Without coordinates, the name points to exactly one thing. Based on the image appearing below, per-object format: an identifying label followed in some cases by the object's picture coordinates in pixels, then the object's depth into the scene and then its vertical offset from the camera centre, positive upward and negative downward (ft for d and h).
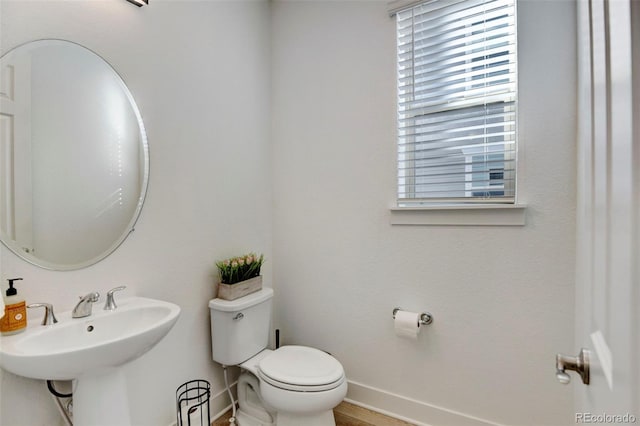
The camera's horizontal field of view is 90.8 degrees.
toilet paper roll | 5.45 -1.95
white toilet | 4.77 -2.57
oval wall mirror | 3.56 +0.75
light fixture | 4.60 +3.12
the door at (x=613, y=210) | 1.06 +0.00
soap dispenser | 3.19 -1.02
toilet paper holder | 5.61 -1.90
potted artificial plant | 5.72 -1.20
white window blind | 5.08 +1.90
